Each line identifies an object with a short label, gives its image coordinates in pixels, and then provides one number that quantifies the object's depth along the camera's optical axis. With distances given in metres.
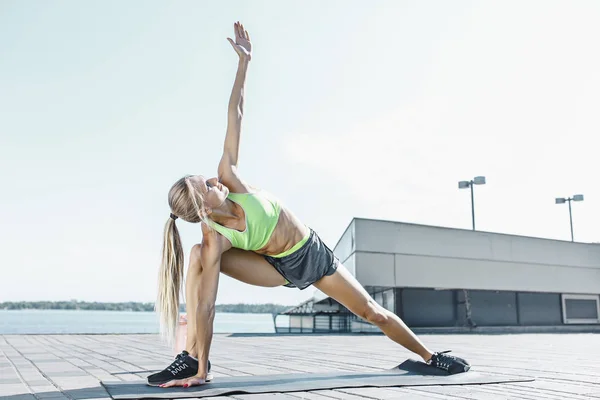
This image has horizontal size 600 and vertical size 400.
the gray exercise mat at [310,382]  3.01
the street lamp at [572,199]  23.03
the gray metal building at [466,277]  15.79
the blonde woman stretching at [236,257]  3.34
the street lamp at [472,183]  18.64
